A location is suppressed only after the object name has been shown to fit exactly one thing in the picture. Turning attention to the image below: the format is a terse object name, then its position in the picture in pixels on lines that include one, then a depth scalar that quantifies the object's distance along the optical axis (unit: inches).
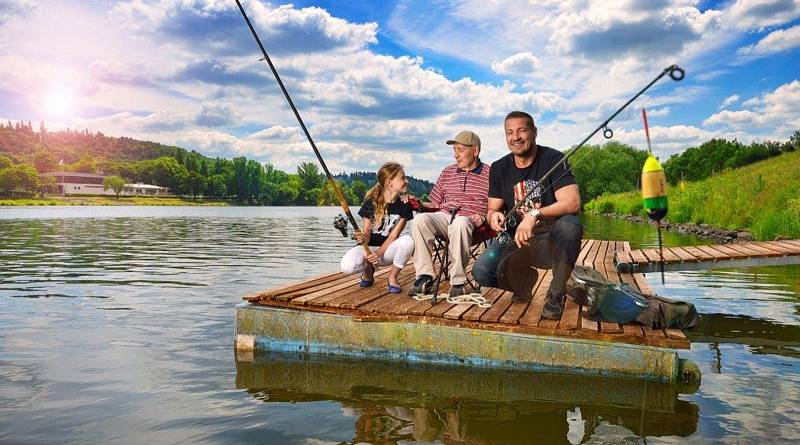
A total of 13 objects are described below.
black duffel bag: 199.2
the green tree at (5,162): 5807.1
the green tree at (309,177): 6141.7
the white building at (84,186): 6136.8
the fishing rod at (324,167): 244.5
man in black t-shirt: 202.5
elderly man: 229.5
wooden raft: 193.2
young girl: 245.4
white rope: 227.5
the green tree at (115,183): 5989.2
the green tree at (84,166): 7455.7
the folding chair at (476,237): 243.9
